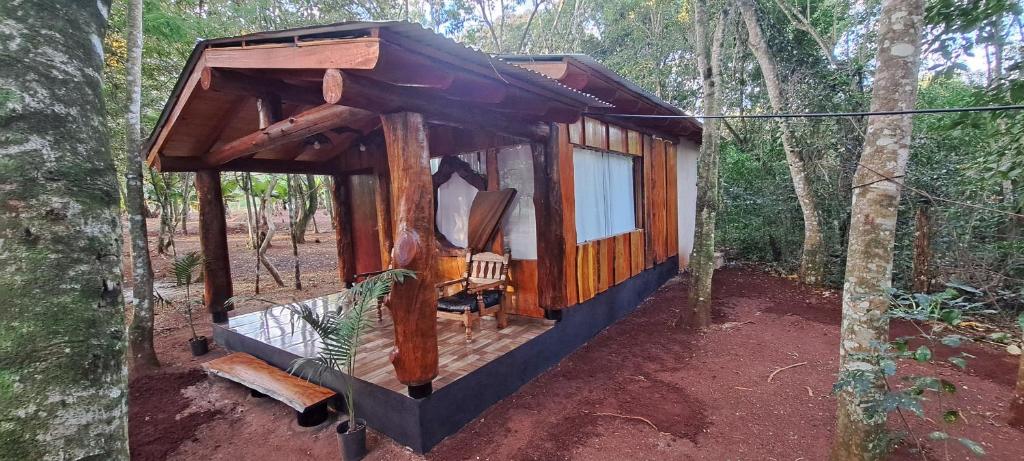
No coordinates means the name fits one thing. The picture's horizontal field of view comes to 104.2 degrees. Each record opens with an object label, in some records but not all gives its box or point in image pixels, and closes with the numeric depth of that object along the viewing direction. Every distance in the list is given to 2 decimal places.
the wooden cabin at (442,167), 2.57
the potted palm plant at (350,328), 2.69
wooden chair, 4.17
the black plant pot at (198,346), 5.04
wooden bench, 3.32
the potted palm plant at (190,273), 4.91
